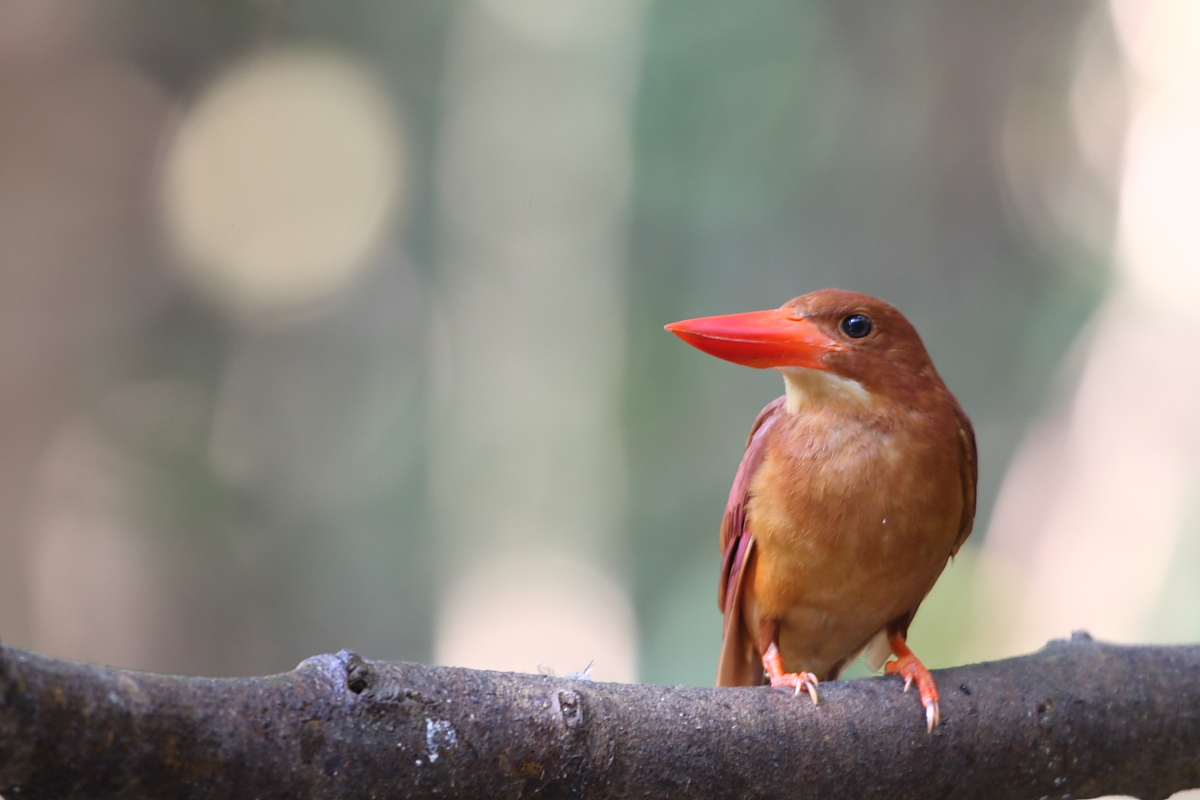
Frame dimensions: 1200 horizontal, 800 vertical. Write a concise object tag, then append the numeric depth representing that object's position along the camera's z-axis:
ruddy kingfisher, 4.93
